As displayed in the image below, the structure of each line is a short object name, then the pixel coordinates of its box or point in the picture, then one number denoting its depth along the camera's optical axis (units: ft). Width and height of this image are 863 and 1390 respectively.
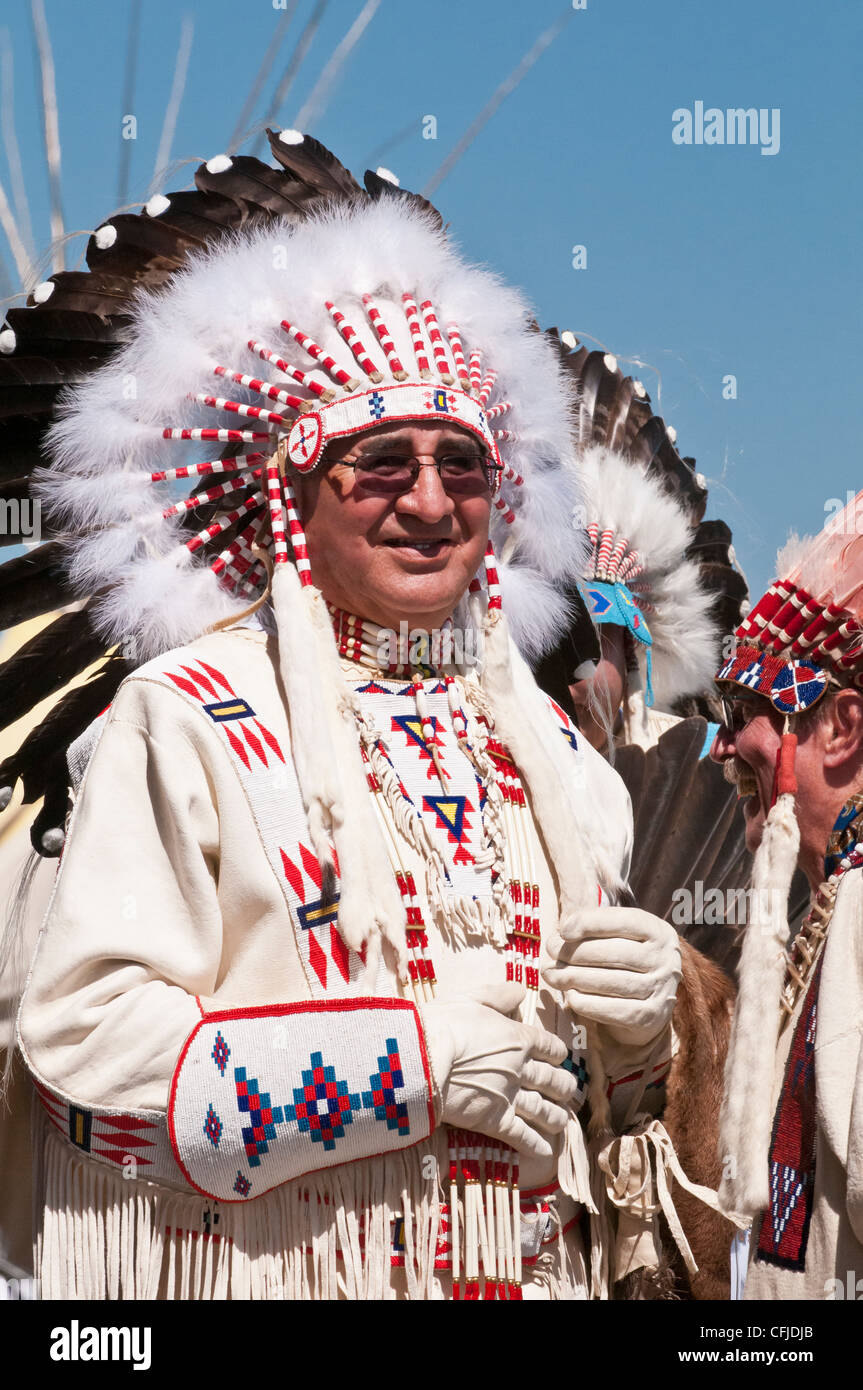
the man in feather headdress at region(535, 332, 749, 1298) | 11.16
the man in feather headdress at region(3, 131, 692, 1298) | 8.65
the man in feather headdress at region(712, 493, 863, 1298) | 7.80
